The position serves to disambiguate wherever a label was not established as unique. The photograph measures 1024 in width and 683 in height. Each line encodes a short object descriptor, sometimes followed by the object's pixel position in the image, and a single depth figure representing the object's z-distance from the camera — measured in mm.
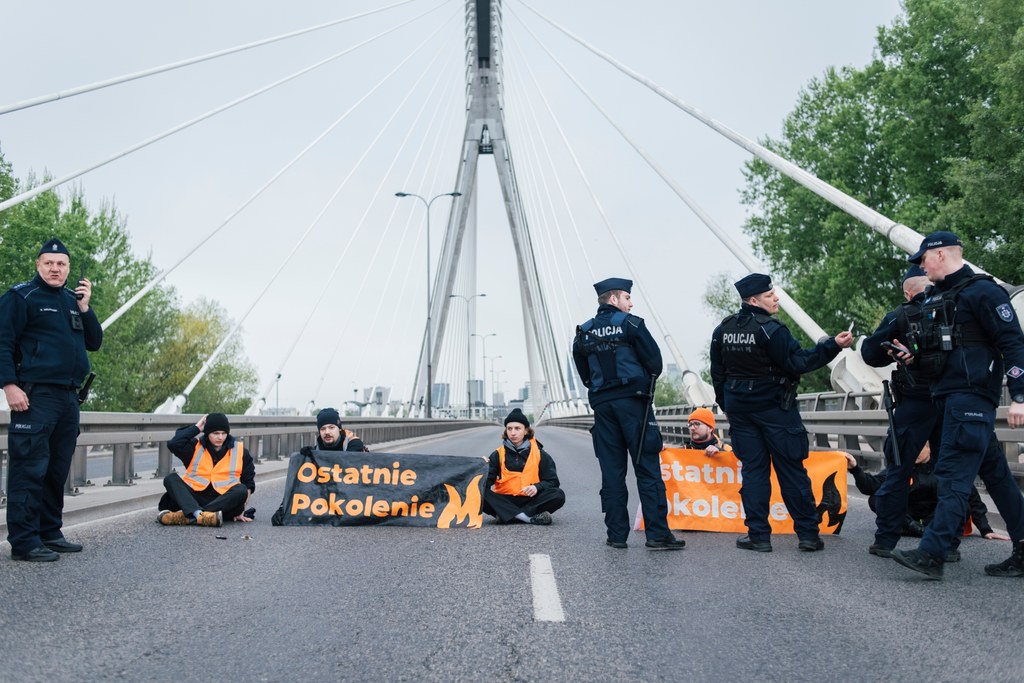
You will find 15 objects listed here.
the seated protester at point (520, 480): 8664
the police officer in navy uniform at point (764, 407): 7090
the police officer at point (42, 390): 6305
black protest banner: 8617
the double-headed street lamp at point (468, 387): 89012
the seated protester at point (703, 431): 8492
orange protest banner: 8219
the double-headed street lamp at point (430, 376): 49031
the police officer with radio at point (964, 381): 5605
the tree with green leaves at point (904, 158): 27906
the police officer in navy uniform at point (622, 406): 7223
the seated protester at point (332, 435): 9352
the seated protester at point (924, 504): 7500
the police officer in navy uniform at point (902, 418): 6387
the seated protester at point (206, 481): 8227
